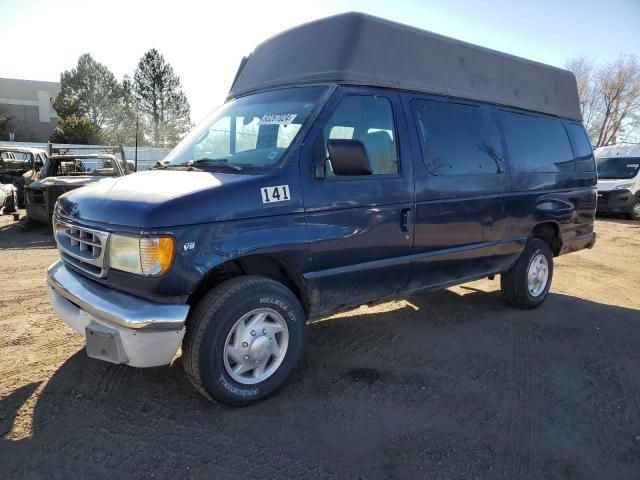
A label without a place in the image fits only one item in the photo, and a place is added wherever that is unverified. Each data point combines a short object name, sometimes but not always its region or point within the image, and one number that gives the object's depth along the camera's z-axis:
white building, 56.81
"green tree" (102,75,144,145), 47.72
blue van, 2.72
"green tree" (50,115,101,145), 39.78
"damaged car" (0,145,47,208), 14.01
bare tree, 36.25
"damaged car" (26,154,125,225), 9.45
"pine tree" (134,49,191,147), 46.97
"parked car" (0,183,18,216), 11.51
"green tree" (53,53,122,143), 49.62
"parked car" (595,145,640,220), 15.08
